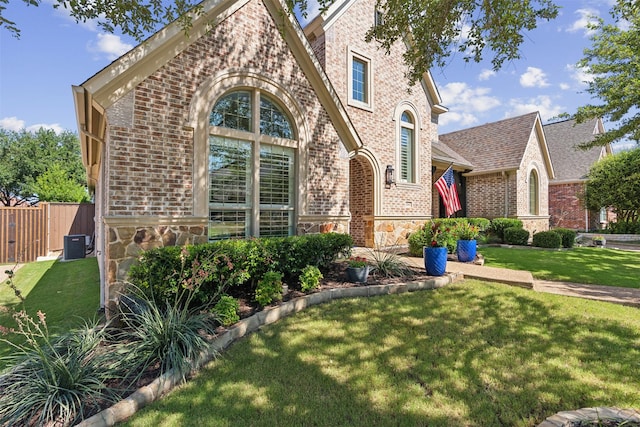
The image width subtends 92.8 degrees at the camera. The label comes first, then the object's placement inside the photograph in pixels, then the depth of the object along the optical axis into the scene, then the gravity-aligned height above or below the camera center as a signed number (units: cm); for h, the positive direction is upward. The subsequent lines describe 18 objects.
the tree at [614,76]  1018 +517
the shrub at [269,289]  496 -120
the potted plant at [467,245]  937 -88
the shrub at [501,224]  1577 -38
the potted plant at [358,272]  643 -117
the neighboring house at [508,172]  1691 +260
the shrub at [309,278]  573 -118
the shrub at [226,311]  434 -137
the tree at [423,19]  536 +425
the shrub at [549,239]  1405 -105
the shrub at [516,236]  1516 -96
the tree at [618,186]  1920 +198
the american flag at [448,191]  1048 +90
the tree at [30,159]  3014 +577
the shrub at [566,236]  1449 -92
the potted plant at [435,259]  711 -99
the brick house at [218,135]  491 +162
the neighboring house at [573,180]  2228 +268
